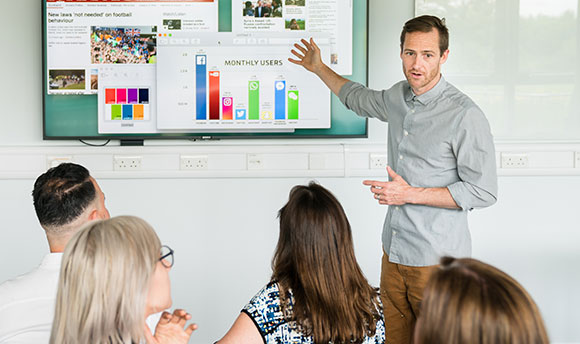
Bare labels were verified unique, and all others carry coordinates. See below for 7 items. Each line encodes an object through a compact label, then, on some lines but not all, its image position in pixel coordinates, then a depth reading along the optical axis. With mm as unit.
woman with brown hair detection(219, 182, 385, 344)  1590
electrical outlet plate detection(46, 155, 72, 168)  3109
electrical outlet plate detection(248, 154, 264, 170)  3148
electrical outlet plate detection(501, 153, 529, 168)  3188
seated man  1468
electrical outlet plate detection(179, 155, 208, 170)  3137
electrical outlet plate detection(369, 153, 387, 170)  3166
